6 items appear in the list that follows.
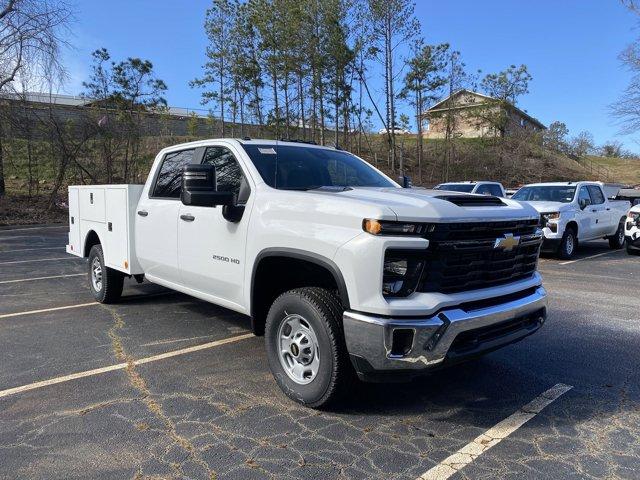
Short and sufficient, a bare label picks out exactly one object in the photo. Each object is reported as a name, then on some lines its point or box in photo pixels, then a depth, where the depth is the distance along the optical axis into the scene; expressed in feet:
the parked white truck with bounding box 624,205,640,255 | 40.65
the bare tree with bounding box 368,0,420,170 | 88.53
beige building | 119.03
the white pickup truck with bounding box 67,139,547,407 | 10.62
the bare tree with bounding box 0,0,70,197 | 61.36
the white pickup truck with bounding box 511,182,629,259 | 39.09
